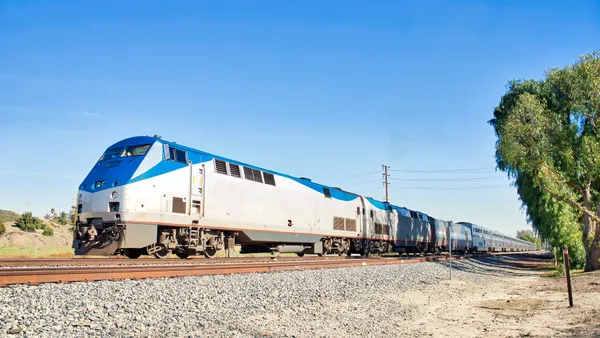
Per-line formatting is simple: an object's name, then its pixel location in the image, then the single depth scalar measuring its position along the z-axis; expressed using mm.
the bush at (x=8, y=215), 58412
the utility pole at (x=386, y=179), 58688
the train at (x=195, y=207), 13820
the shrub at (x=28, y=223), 50000
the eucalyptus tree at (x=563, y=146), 22891
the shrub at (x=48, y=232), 46938
